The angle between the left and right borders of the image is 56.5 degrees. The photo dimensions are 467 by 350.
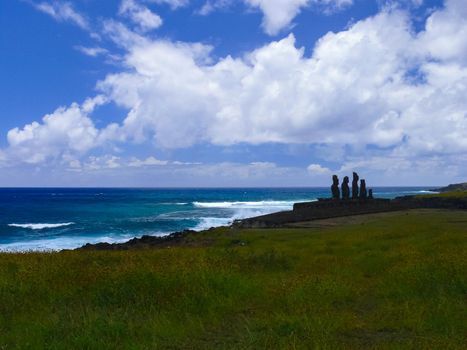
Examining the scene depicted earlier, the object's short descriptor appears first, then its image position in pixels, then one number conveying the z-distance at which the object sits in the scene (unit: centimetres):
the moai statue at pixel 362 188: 6588
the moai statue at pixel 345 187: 6425
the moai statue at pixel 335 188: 6431
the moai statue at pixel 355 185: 6512
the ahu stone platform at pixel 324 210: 4064
